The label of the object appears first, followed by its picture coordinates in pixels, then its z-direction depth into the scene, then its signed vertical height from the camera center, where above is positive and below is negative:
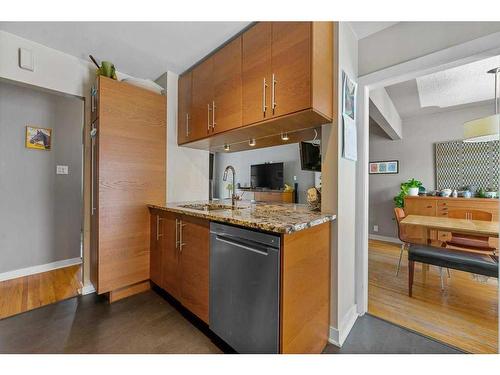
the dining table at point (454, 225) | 2.14 -0.41
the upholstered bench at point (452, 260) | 1.85 -0.65
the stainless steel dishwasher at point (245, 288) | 1.12 -0.58
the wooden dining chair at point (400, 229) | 2.76 -0.57
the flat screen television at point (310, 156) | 1.82 +0.24
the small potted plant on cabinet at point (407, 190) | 3.84 -0.06
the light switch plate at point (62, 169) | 2.80 +0.20
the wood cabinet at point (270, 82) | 1.37 +0.74
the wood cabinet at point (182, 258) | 1.56 -0.58
